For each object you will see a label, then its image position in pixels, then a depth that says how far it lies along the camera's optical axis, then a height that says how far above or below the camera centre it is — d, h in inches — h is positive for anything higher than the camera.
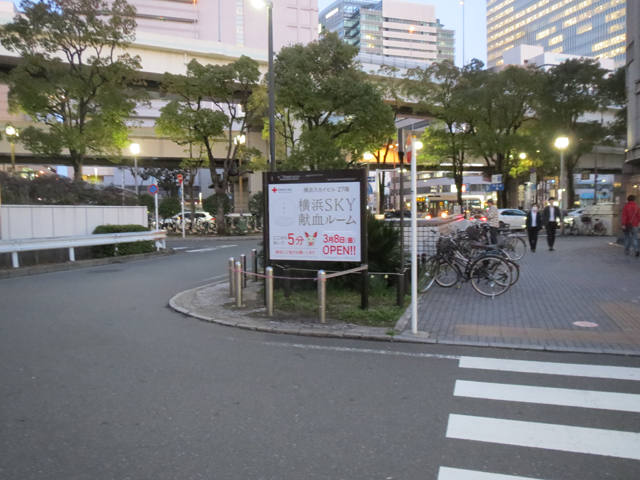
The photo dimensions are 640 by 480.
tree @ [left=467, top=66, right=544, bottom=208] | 1257.4 +259.6
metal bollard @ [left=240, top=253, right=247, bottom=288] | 420.8 -44.2
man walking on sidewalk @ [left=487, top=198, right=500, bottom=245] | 777.4 -14.7
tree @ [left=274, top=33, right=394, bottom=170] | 969.5 +213.4
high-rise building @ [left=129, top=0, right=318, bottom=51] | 2864.2 +1081.8
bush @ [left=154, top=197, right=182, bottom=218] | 1628.9 +9.7
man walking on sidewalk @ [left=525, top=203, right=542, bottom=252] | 682.7 -22.3
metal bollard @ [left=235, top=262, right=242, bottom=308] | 356.1 -52.5
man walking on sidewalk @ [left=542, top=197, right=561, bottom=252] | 693.9 -16.0
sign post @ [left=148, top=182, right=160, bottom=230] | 955.5 +41.4
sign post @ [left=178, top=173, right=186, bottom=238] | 1158.2 +48.7
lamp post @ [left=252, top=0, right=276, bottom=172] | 595.3 +147.9
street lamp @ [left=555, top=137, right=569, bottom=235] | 1095.0 +138.5
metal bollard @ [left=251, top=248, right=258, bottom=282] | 431.8 -41.7
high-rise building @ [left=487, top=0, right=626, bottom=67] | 4830.2 +1958.4
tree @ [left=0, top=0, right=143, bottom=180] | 856.9 +235.7
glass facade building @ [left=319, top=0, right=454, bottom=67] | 6437.0 +2300.1
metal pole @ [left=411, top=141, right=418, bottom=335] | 277.7 -24.5
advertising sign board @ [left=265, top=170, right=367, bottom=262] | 331.3 -3.5
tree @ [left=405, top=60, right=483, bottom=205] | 1304.1 +280.1
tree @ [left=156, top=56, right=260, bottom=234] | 1072.8 +253.3
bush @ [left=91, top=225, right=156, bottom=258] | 699.4 -49.2
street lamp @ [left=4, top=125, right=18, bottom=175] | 905.9 +144.4
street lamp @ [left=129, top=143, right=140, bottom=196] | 1066.1 +133.4
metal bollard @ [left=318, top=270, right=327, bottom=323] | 307.0 -53.5
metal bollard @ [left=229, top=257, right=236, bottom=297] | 378.0 -51.6
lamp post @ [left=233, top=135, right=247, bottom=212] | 1159.0 +165.3
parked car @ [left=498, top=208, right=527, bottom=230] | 1296.8 -23.6
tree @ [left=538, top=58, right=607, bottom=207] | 1357.0 +286.0
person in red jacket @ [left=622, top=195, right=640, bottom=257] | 586.6 -16.9
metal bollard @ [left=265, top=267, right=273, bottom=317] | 330.3 -53.4
